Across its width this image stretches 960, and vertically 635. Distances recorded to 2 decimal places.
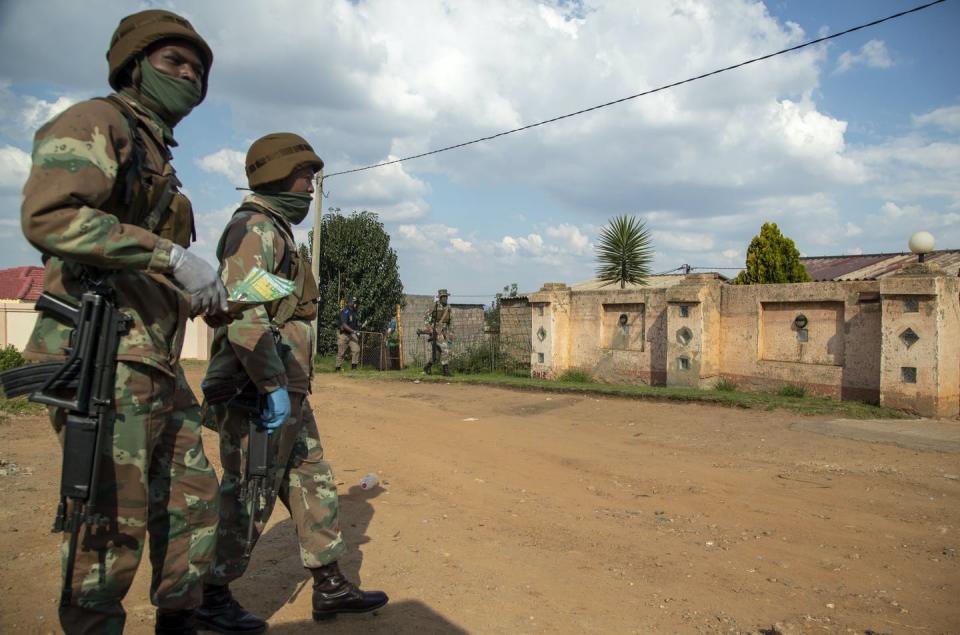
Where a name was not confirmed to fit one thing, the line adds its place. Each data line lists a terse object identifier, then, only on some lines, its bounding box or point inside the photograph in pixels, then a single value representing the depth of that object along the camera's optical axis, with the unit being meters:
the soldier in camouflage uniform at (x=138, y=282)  1.87
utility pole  18.45
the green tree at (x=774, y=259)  17.20
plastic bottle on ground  5.08
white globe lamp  10.34
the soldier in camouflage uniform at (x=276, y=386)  2.75
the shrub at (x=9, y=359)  10.77
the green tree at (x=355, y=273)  23.28
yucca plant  16.69
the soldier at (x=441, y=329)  15.80
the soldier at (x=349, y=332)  16.33
